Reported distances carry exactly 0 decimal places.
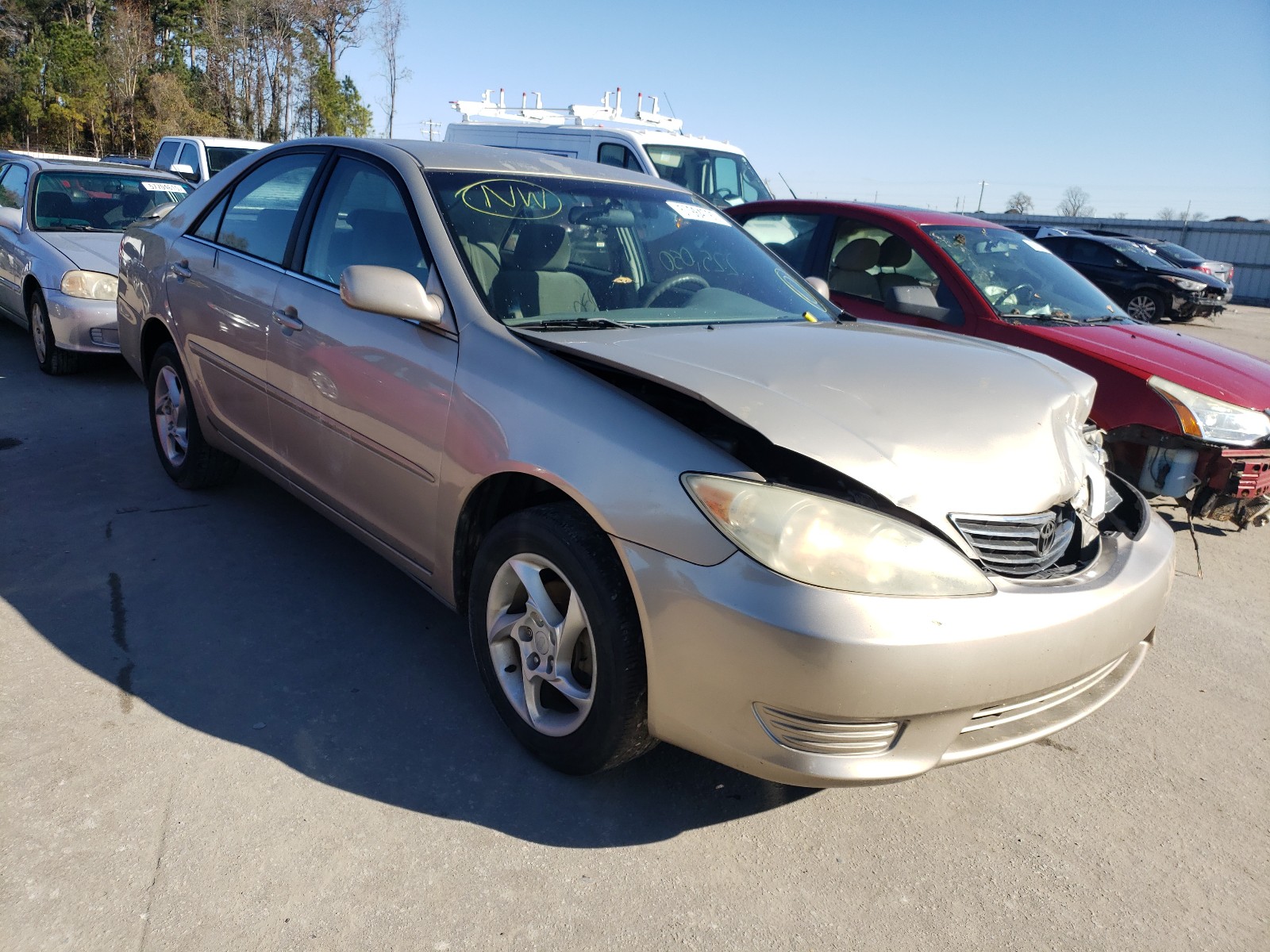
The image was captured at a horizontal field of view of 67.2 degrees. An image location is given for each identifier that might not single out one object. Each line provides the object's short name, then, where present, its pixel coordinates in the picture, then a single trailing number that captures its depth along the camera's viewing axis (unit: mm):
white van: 11539
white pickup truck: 12953
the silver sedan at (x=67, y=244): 6586
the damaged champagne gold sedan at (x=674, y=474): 2115
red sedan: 4621
